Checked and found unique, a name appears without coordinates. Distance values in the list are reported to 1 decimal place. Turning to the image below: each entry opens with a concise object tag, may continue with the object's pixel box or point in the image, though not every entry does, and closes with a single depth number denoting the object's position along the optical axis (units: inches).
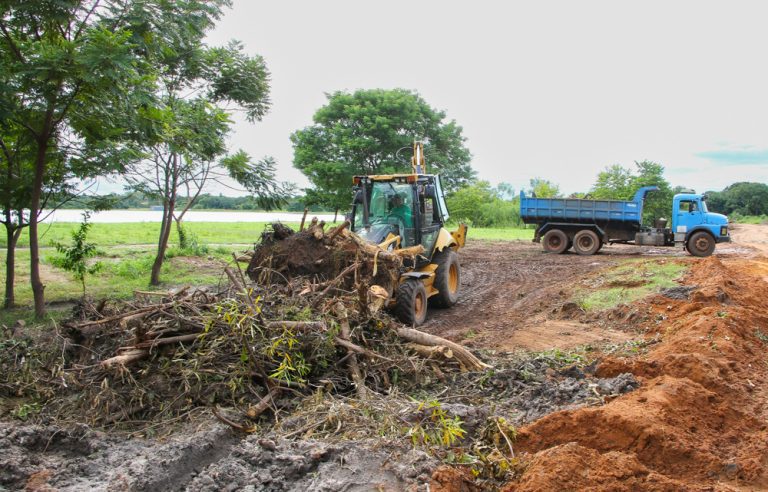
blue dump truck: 737.0
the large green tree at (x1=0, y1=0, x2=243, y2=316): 290.8
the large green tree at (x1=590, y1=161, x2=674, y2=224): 1552.7
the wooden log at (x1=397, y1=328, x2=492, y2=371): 237.5
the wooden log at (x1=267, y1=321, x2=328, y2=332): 206.5
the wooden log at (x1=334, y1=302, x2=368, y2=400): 198.5
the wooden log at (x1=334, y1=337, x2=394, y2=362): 217.5
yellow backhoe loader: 376.8
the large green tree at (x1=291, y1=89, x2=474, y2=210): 1126.4
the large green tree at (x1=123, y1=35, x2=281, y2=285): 420.8
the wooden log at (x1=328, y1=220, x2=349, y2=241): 315.2
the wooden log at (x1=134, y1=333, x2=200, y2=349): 201.9
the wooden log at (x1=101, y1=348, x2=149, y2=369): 193.8
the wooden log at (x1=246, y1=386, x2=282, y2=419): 181.9
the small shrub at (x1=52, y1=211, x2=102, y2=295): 409.1
